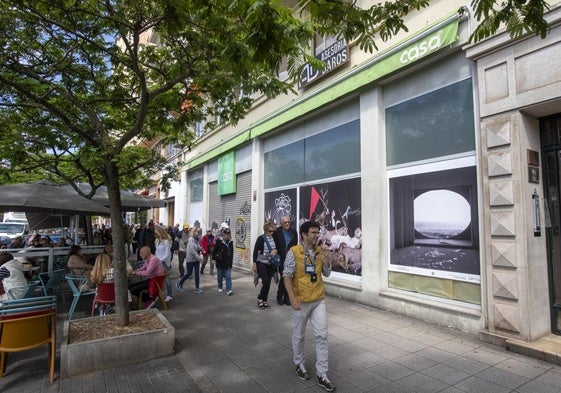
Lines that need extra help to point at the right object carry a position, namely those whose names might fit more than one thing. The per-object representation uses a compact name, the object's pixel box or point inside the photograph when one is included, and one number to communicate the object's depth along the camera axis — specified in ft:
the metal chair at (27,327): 13.08
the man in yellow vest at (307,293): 12.62
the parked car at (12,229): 72.88
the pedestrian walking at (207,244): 35.58
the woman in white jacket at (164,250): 27.25
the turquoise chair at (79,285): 20.44
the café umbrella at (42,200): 25.43
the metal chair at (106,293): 19.80
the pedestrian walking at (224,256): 27.89
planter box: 13.75
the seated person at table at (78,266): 23.44
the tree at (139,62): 10.75
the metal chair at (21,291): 18.79
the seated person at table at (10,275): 19.25
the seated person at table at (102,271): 19.94
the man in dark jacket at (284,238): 24.18
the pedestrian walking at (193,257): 30.01
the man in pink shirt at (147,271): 21.95
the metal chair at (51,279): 24.62
